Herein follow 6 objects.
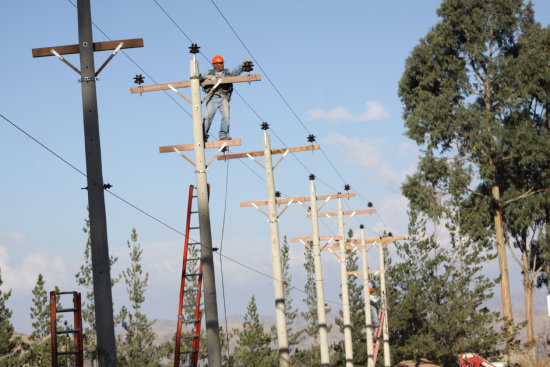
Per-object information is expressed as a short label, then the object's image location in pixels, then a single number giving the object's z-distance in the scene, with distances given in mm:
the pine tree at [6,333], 52219
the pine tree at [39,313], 52062
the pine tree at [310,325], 60241
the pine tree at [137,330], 57312
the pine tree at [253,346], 54844
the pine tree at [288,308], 63625
